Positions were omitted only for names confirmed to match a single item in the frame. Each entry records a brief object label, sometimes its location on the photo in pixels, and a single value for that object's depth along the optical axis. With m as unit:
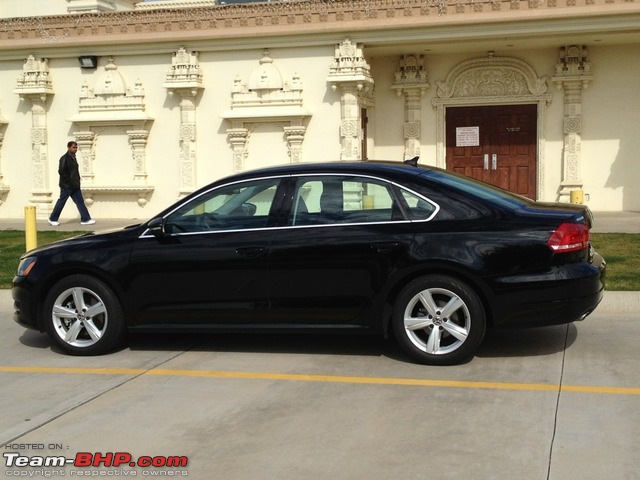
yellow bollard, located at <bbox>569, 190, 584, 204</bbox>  14.01
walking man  18.23
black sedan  6.84
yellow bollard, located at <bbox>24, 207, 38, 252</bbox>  11.64
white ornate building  18.78
